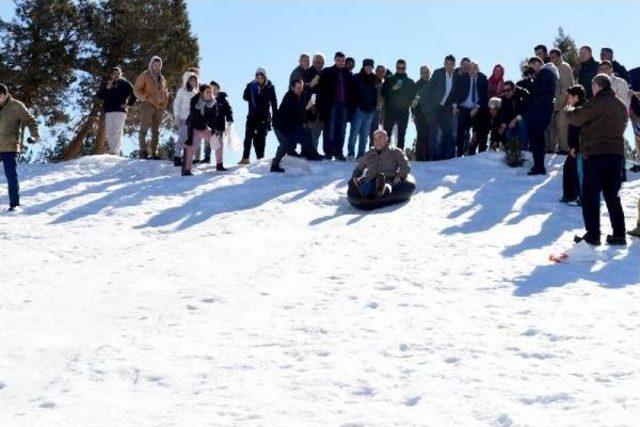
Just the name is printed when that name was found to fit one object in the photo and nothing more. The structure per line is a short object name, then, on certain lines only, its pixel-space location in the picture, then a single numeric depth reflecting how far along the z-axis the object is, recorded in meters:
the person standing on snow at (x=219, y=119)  16.05
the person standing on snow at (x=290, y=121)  15.66
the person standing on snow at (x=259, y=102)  16.50
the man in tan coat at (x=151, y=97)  17.16
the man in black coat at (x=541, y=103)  14.43
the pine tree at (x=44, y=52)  26.48
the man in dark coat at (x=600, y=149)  9.88
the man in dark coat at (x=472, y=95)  16.61
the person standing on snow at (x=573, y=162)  10.72
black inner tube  13.00
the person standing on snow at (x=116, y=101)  17.12
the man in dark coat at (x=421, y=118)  17.02
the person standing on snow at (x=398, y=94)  16.91
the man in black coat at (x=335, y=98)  16.56
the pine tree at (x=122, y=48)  27.22
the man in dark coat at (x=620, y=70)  15.88
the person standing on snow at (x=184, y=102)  16.81
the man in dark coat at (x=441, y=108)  16.67
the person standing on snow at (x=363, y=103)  16.72
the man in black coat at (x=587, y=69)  15.35
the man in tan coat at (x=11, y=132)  13.41
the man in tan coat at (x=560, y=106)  15.67
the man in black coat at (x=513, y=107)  15.67
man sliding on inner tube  13.25
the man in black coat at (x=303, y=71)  16.73
